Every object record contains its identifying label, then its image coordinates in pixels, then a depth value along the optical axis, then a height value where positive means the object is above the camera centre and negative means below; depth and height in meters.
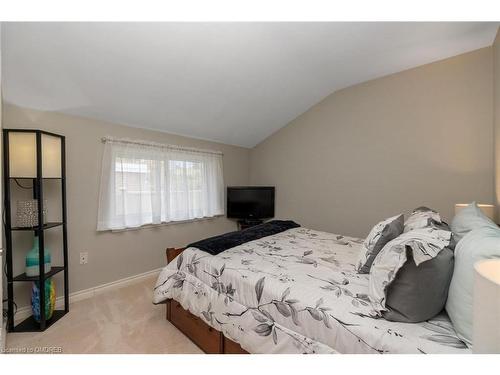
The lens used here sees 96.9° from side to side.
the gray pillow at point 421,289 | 0.93 -0.45
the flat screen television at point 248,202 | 3.84 -0.27
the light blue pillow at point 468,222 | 1.23 -0.23
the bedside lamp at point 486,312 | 0.51 -0.31
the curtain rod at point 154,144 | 2.51 +0.56
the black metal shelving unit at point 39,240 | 1.72 -0.40
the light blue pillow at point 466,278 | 0.80 -0.37
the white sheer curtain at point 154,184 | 2.54 +0.05
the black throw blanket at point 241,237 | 1.84 -0.49
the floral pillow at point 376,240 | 1.37 -0.36
